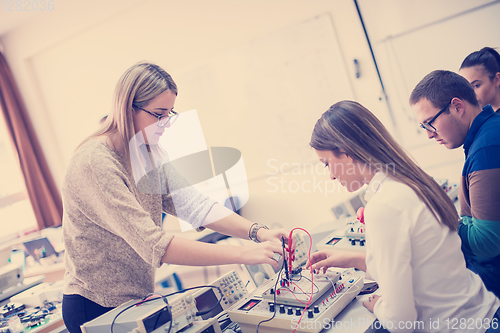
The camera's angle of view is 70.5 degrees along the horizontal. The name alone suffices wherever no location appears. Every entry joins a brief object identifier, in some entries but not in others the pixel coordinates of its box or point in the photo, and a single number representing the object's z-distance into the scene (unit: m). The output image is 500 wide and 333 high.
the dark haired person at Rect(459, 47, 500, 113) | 1.93
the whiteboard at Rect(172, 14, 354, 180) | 3.12
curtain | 4.21
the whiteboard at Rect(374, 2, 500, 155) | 2.64
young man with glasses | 1.15
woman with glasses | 1.06
